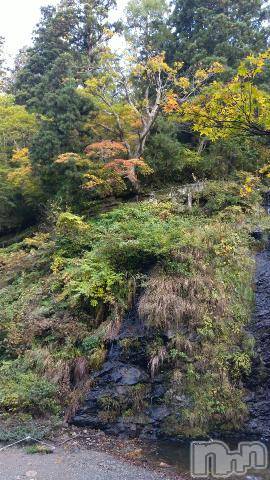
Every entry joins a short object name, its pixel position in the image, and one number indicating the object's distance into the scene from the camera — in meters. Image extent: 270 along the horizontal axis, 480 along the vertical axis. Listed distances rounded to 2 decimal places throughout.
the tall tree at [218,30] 17.88
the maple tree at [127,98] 14.62
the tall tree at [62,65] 14.84
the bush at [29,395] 7.80
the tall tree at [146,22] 20.07
